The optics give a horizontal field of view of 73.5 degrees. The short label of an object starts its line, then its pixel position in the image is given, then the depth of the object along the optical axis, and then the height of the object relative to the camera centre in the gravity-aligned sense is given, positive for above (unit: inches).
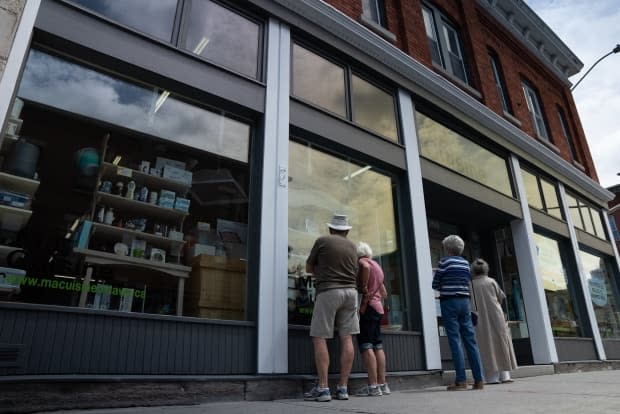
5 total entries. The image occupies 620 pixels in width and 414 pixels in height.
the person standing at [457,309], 195.6 +19.8
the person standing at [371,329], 175.2 +10.2
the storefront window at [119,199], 153.9 +66.0
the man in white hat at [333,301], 164.4 +21.0
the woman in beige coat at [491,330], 225.1 +11.6
